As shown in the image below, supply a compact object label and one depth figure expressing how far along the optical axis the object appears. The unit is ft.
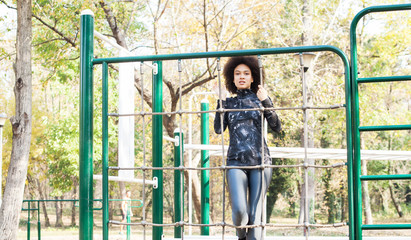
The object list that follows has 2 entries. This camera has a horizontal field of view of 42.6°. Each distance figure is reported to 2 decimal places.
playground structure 8.47
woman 9.55
